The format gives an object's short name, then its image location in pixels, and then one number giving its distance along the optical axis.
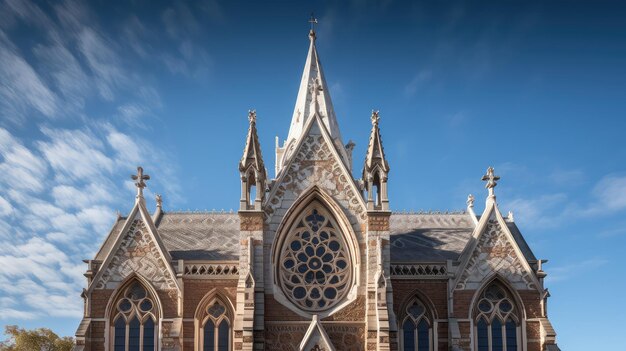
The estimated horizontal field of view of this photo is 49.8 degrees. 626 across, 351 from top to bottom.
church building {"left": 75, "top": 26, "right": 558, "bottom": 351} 32.12
